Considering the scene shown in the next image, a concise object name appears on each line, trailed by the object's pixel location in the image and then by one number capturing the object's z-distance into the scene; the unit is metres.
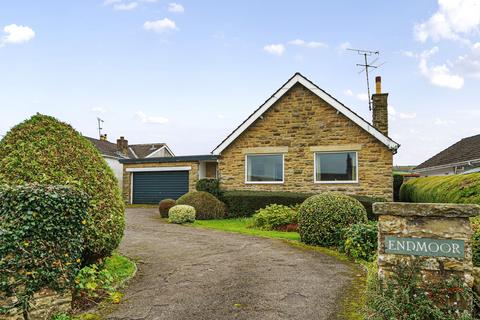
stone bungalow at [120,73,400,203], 17.55
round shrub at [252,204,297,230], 14.30
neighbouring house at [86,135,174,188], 34.94
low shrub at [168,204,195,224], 15.90
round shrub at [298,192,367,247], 9.81
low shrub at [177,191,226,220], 17.91
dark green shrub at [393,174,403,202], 24.76
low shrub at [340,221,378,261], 8.38
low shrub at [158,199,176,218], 18.44
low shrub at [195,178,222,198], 19.84
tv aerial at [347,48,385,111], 22.34
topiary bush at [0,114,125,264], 5.64
